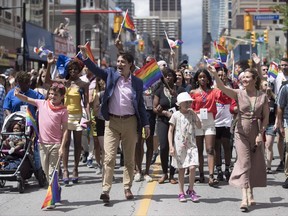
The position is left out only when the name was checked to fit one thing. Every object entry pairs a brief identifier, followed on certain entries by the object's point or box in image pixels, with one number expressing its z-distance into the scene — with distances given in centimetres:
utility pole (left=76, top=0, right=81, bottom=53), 2114
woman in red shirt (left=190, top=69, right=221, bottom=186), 970
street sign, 3879
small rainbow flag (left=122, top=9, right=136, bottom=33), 1373
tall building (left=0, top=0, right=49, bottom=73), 3959
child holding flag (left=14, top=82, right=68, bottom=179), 851
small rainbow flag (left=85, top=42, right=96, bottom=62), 840
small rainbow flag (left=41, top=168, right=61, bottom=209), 782
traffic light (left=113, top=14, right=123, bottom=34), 2642
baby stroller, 923
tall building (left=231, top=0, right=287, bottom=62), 14400
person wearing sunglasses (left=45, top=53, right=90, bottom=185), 1009
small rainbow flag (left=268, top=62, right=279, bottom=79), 1303
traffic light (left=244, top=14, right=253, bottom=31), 3652
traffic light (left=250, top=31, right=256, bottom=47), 4616
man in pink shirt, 829
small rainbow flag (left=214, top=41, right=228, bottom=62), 1597
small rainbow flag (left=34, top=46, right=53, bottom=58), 1429
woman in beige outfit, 805
